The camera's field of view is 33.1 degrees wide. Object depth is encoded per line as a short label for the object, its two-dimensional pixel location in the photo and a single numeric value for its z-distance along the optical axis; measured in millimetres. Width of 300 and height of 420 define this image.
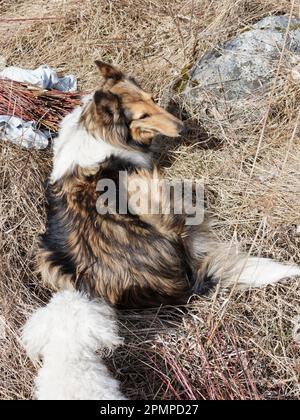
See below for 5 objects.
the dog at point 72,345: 2434
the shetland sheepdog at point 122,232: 3104
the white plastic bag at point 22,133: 4059
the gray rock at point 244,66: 4168
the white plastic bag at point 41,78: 4449
